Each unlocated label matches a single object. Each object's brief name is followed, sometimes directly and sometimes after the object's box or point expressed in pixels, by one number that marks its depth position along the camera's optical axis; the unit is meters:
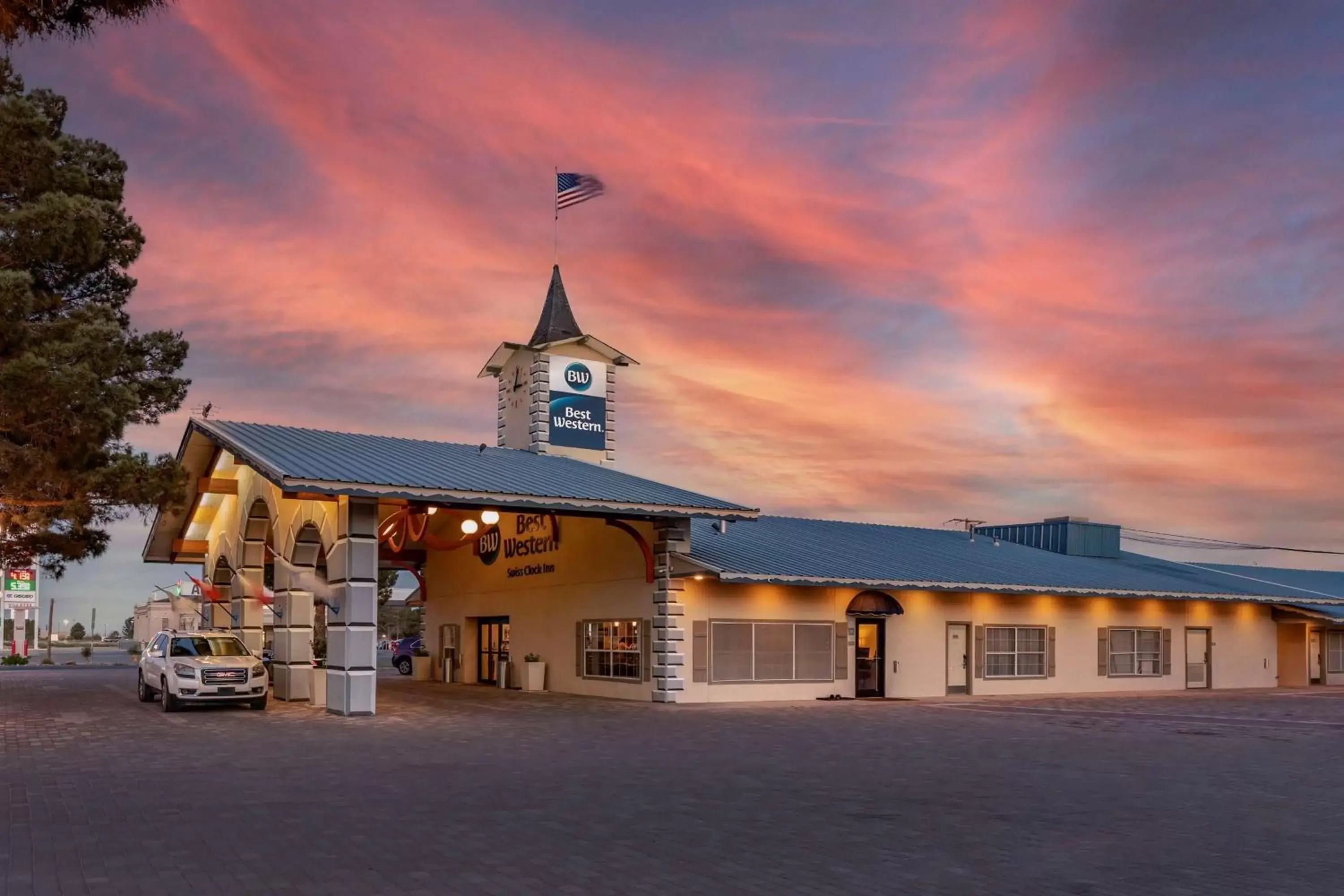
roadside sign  61.41
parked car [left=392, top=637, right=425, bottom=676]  45.22
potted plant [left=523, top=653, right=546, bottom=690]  30.53
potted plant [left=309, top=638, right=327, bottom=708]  24.70
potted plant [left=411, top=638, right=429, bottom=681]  38.16
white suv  22.12
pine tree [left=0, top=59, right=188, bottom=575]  21.86
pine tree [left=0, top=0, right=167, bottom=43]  8.51
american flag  36.09
